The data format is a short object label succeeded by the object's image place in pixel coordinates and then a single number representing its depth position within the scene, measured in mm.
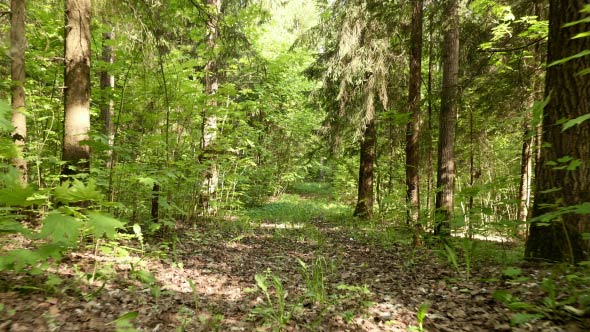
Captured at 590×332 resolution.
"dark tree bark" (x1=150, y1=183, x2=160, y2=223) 5623
